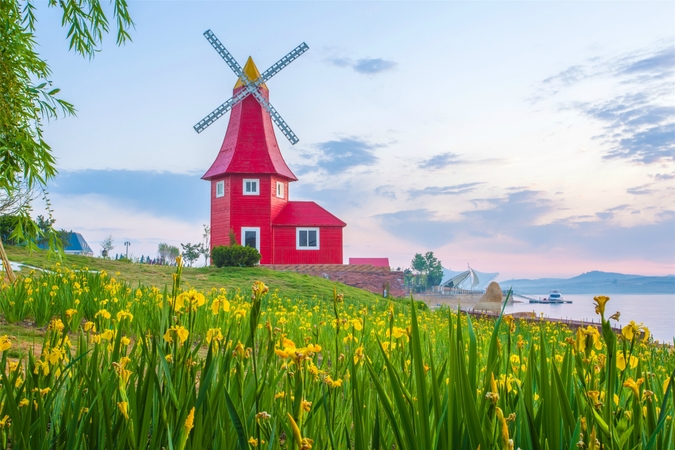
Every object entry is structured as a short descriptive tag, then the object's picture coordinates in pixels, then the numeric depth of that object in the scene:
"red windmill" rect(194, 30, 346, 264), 27.28
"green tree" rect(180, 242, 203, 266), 41.72
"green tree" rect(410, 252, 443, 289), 74.81
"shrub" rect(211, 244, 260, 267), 23.64
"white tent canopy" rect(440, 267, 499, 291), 70.76
